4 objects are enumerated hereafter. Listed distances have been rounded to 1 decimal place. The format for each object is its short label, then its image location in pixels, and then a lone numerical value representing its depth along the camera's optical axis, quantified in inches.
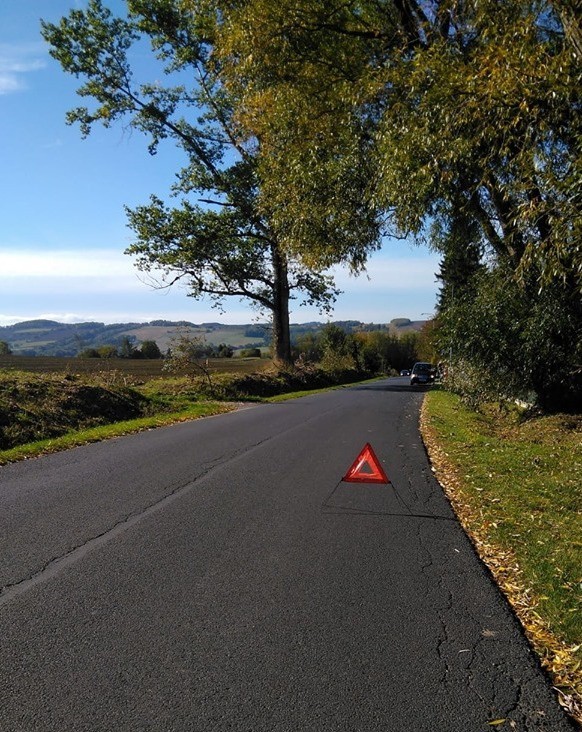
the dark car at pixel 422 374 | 1764.3
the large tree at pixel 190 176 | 1189.1
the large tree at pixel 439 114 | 291.6
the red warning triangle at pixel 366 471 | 332.5
